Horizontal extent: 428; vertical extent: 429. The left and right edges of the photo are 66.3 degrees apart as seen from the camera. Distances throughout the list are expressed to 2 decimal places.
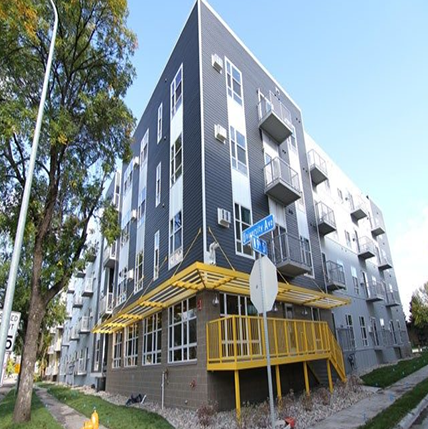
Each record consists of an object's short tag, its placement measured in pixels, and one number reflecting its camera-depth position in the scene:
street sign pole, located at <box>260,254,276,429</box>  4.74
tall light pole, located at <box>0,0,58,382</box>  5.55
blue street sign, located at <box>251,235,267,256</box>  5.80
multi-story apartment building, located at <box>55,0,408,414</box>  11.11
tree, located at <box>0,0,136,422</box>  10.43
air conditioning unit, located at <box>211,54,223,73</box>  15.33
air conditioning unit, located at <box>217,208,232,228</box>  12.56
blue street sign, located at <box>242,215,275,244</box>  5.90
